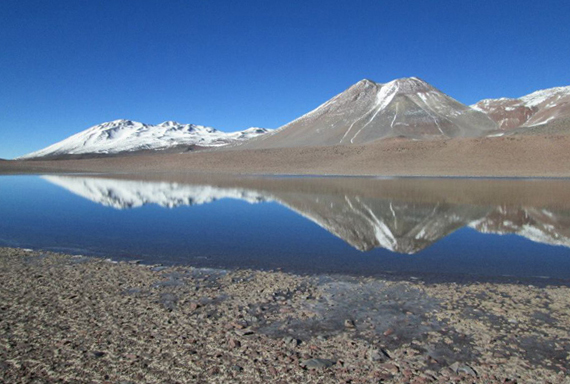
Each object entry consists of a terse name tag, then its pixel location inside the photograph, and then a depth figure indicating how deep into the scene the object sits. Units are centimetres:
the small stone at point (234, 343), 532
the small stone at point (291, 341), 538
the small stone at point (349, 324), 599
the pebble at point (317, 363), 483
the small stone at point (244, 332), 569
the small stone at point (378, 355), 502
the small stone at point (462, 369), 475
